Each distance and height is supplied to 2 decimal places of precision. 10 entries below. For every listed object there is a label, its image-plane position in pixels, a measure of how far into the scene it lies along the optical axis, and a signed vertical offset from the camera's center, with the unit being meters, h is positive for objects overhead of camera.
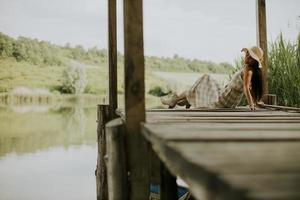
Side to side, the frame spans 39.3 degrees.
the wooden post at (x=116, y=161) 2.29 -0.34
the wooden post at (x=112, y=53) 4.75 +0.56
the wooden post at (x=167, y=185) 3.01 -0.61
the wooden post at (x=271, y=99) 4.93 +0.00
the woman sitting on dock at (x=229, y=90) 4.52 +0.12
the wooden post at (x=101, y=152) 4.68 -0.59
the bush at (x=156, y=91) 36.46 +0.85
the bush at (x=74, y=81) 40.12 +2.02
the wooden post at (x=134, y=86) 2.18 +0.08
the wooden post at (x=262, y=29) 5.03 +0.85
